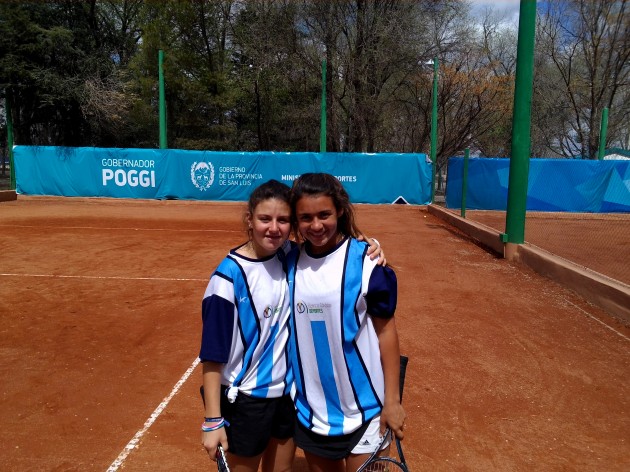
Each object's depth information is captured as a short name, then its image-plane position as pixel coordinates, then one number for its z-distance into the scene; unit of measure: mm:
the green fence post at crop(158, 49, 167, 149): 22688
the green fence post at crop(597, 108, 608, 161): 20406
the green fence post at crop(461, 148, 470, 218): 13594
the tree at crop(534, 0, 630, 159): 26266
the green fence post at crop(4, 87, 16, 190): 21359
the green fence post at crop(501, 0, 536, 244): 9242
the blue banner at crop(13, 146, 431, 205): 20844
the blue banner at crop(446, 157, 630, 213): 17719
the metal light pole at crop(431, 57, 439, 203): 21344
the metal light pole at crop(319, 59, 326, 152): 22922
